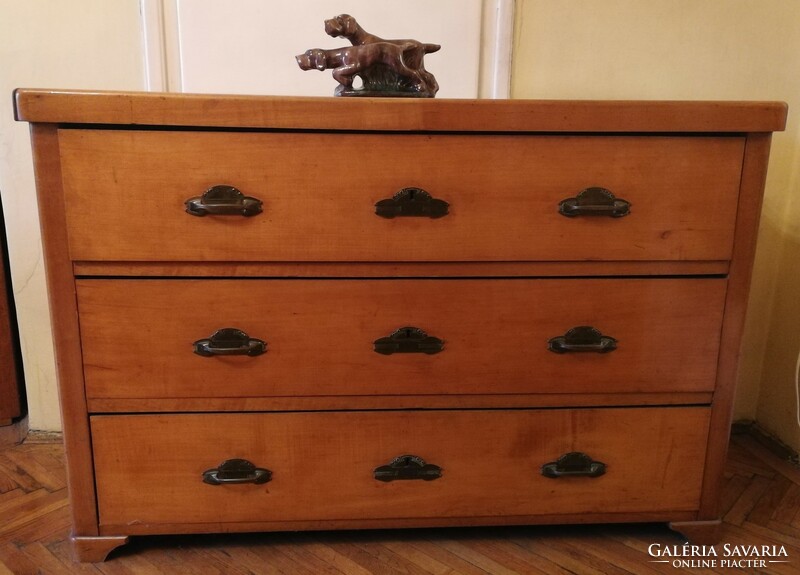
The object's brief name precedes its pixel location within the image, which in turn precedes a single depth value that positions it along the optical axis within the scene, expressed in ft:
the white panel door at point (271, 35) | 4.13
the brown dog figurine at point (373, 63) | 3.21
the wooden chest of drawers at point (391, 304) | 2.86
